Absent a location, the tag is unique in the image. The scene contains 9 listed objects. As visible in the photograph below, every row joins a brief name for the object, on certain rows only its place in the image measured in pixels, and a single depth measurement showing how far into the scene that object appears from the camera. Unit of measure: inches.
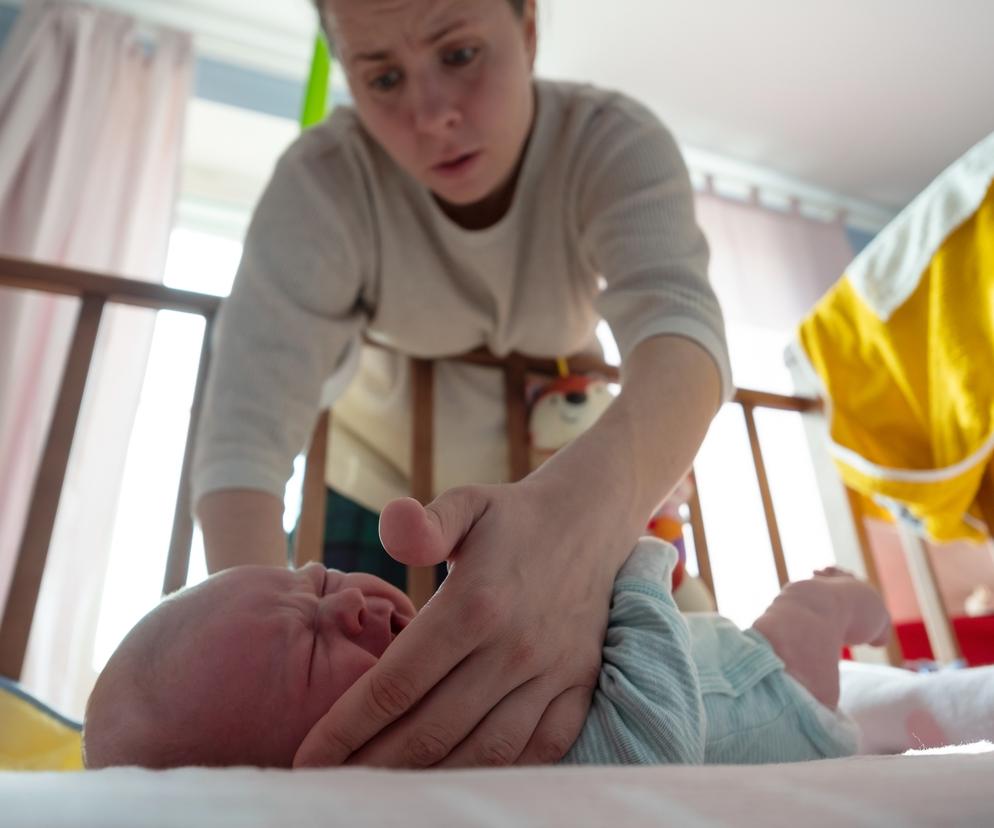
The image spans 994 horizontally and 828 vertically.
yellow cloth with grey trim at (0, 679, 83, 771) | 23.0
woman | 13.2
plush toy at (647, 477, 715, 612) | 32.7
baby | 15.2
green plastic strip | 48.1
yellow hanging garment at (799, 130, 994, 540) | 43.1
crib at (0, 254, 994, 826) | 6.6
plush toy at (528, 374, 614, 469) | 38.0
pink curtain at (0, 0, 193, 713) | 52.4
